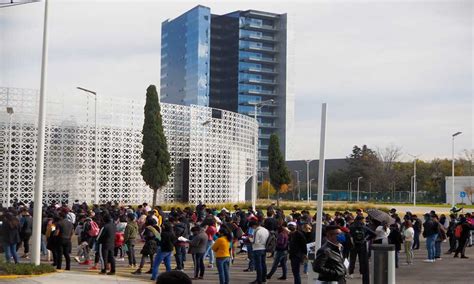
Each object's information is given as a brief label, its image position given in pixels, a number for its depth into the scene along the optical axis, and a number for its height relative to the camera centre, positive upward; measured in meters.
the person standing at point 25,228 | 20.88 -1.50
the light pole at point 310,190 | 99.84 -0.80
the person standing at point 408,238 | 20.53 -1.60
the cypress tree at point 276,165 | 62.78 +1.80
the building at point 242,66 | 122.31 +21.94
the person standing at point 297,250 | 15.25 -1.52
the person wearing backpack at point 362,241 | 14.65 -1.33
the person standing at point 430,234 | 21.59 -1.54
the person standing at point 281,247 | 16.41 -1.55
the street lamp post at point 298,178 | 96.50 +0.84
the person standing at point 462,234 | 22.33 -1.60
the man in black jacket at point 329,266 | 8.71 -1.06
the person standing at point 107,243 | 16.62 -1.55
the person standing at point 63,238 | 17.27 -1.48
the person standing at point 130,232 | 18.45 -1.39
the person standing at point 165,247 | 15.92 -1.54
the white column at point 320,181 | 11.80 +0.07
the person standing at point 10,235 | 18.02 -1.50
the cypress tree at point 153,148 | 44.72 +2.33
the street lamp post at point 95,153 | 38.76 +1.68
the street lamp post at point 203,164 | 50.19 +1.44
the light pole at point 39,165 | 16.66 +0.40
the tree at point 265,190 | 93.78 -0.89
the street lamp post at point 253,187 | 35.49 -0.17
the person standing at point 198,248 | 16.34 -1.61
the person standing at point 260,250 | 15.69 -1.56
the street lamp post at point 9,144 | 34.53 +1.93
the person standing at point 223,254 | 15.01 -1.60
